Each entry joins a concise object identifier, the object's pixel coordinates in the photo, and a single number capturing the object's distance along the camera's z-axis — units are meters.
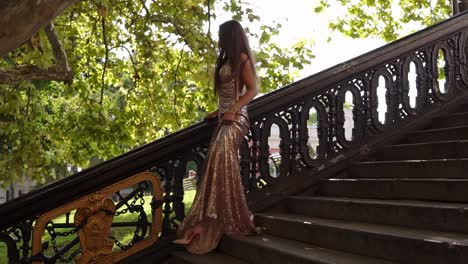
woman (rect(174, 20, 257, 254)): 4.85
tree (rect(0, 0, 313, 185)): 9.63
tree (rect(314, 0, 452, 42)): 14.88
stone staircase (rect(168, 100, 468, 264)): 3.68
